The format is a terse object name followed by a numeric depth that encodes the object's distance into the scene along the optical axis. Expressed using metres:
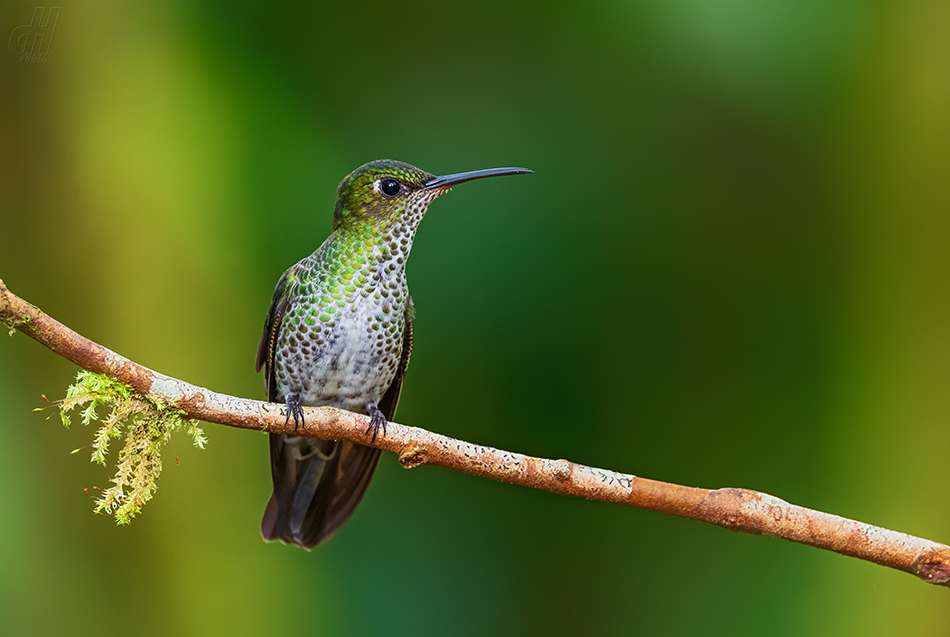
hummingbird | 2.95
